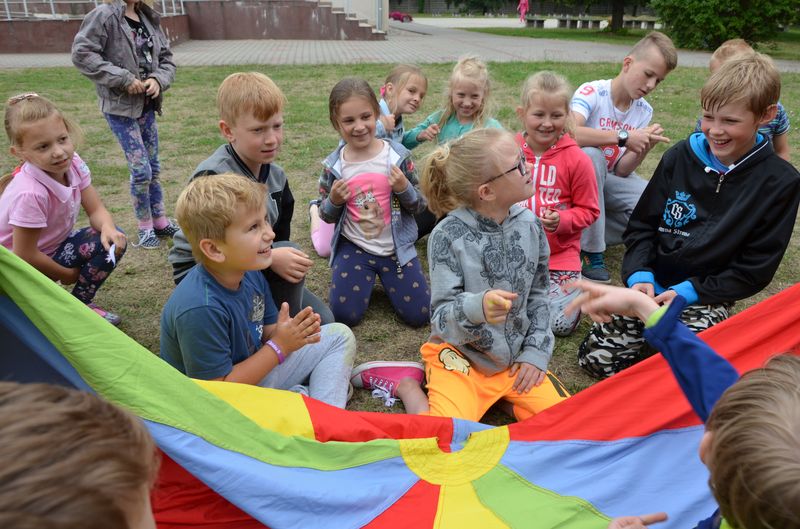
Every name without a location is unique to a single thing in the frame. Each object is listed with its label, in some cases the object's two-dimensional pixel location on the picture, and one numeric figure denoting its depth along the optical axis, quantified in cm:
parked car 3449
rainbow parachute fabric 179
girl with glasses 249
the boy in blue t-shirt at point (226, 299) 221
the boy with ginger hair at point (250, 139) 288
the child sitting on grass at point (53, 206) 290
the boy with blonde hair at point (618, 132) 382
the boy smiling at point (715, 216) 262
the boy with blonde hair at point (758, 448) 98
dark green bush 1631
